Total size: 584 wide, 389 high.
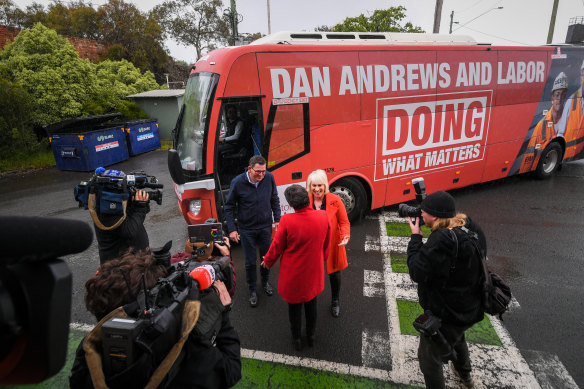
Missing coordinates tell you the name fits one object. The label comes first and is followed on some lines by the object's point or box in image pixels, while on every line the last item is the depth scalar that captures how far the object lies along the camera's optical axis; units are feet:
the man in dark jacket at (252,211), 14.35
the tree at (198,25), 108.58
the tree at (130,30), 92.73
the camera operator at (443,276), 8.12
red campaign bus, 17.75
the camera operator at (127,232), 11.48
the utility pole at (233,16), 56.75
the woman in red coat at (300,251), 10.16
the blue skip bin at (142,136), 50.96
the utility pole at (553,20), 69.94
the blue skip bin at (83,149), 42.83
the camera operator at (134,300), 5.11
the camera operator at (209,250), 7.97
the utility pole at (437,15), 50.27
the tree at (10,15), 90.54
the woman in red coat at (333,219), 12.77
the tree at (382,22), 76.02
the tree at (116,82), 59.00
